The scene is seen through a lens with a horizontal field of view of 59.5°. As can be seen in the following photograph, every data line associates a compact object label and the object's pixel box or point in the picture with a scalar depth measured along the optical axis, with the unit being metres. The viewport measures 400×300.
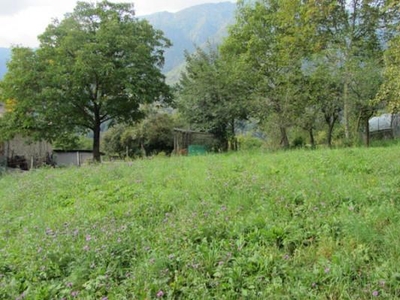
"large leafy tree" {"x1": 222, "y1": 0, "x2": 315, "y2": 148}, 14.73
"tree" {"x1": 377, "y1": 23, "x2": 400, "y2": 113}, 7.94
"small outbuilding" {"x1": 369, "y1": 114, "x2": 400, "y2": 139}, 17.33
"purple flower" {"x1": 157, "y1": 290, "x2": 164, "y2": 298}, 2.54
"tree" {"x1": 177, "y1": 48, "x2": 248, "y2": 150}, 15.52
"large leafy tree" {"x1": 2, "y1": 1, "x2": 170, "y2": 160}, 14.32
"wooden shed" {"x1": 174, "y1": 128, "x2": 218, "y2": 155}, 16.34
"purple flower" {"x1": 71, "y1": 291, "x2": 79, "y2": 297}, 2.69
